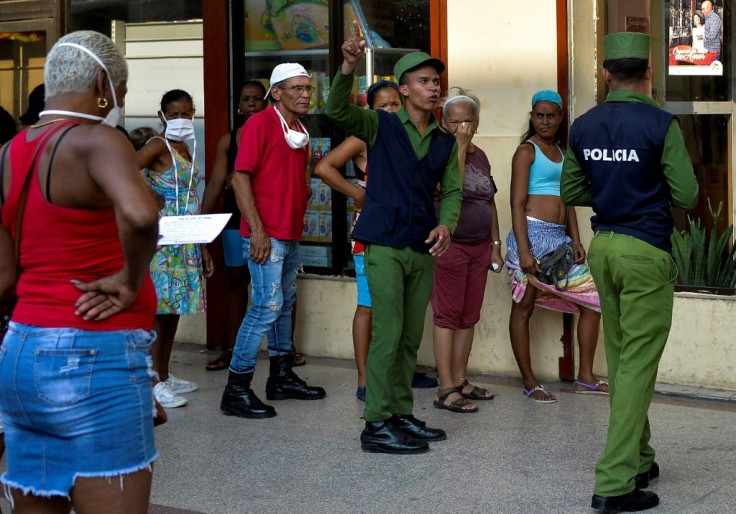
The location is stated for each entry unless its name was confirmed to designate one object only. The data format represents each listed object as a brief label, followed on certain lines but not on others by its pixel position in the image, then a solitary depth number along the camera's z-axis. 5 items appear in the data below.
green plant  6.96
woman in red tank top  3.01
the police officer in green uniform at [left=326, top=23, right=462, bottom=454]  5.64
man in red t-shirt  6.60
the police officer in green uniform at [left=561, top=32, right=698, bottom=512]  4.61
